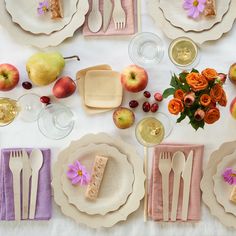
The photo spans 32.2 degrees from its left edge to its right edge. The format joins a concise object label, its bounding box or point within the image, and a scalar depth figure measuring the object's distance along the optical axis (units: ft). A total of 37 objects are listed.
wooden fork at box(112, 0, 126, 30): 3.63
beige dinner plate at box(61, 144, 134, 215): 3.56
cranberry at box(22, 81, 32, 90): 3.61
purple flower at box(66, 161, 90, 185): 3.57
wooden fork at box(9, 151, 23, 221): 3.57
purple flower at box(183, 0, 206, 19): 3.59
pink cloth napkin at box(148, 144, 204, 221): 3.52
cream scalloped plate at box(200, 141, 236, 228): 3.51
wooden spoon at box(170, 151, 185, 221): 3.53
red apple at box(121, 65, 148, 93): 3.48
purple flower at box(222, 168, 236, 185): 3.51
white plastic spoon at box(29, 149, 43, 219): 3.56
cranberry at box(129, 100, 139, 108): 3.55
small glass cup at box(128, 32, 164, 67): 3.62
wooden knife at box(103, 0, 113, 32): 3.64
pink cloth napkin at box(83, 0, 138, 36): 3.64
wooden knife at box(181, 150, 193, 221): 3.52
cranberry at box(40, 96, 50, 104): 3.59
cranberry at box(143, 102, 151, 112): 3.54
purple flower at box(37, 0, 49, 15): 3.70
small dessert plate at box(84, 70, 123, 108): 3.59
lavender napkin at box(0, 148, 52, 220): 3.57
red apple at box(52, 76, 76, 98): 3.53
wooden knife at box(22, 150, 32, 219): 3.58
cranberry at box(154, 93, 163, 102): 3.56
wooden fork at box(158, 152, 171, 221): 3.52
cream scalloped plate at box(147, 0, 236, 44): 3.58
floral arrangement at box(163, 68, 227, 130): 2.77
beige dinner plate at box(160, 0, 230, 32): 3.60
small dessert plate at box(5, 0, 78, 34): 3.68
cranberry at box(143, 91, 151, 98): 3.56
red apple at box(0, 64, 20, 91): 3.56
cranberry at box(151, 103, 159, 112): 3.54
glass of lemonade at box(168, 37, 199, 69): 3.58
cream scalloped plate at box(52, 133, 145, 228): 3.55
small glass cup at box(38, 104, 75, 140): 3.60
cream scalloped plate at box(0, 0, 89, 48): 3.65
